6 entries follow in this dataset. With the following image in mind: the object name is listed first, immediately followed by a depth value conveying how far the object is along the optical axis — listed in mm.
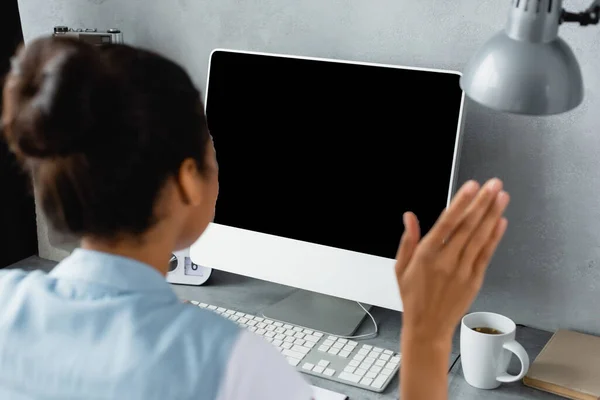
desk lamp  757
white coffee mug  1088
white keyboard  1109
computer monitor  1129
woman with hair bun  626
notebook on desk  1082
